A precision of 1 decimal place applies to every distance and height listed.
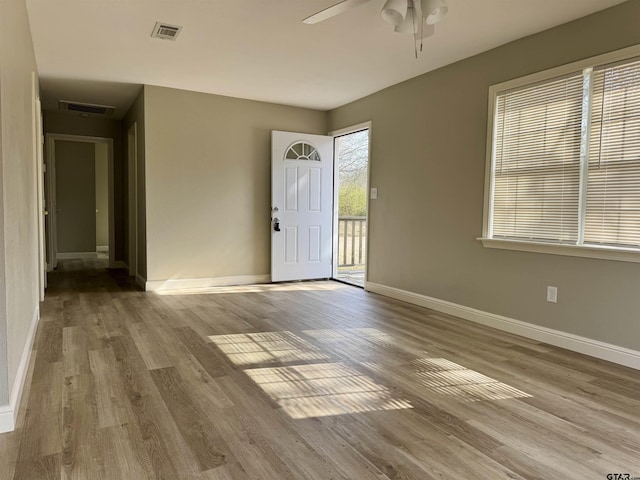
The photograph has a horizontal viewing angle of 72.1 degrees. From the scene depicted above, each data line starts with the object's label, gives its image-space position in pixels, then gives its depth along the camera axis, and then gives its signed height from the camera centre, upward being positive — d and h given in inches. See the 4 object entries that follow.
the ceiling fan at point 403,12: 103.1 +49.0
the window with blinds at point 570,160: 116.9 +17.0
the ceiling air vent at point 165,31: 136.3 +57.3
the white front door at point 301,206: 235.3 +4.1
